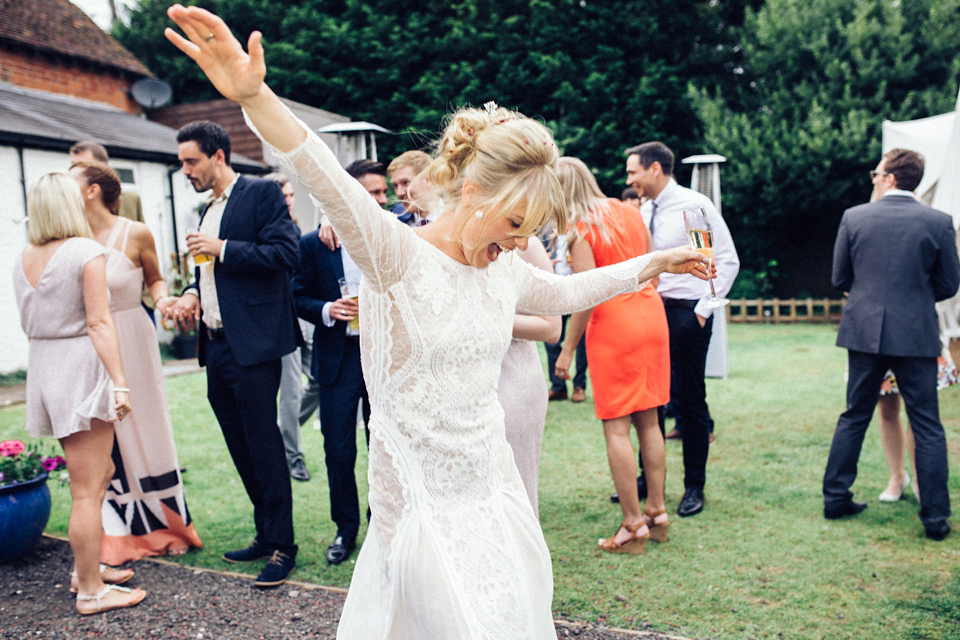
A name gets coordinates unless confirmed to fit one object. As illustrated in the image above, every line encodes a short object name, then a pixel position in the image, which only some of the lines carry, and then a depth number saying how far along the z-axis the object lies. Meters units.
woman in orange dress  4.05
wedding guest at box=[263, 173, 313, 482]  5.67
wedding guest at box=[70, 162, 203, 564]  4.15
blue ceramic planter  4.05
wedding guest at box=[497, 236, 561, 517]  3.28
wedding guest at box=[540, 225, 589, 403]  8.48
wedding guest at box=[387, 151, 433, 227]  4.29
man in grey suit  4.25
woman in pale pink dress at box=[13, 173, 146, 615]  3.54
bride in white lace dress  1.80
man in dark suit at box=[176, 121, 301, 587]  3.85
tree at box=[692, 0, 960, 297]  16.78
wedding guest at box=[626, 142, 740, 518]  4.78
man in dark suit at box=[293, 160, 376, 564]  4.18
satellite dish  19.27
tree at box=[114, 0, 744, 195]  20.55
